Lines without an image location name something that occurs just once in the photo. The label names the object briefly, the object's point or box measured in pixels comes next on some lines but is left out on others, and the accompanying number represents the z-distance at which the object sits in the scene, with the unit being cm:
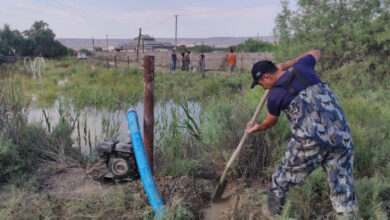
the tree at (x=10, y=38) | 3682
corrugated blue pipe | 299
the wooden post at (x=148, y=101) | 352
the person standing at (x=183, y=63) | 2083
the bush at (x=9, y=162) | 355
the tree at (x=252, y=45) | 3991
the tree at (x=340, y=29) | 775
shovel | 322
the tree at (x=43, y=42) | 3884
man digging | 258
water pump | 354
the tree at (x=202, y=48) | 4985
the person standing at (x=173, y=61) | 1957
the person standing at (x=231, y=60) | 1766
